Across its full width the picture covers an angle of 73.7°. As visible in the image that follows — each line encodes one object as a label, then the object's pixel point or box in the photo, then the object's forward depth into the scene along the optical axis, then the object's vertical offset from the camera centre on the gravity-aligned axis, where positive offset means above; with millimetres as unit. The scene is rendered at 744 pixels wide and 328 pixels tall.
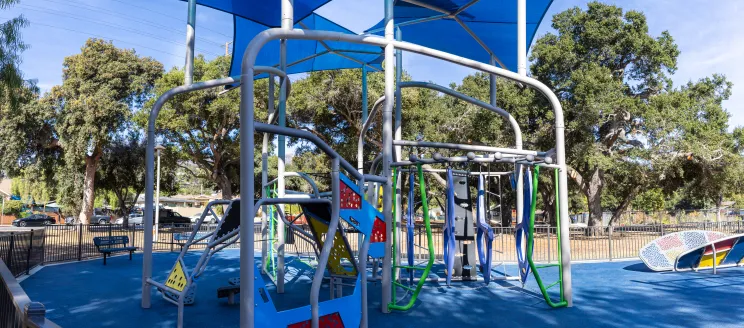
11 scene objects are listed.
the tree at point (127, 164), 30094 +2111
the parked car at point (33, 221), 35062 -1662
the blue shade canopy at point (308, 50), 11812 +3835
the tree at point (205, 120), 25297 +4097
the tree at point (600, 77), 22734 +5961
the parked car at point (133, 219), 36425 -1591
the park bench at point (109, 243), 13742 -1279
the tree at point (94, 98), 27062 +5600
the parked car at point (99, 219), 38119 -1641
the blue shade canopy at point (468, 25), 10242 +3919
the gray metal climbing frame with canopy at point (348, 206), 4688 -95
